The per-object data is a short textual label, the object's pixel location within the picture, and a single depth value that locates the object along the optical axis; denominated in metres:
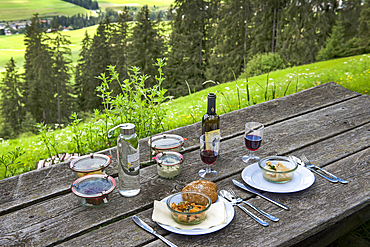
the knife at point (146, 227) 1.11
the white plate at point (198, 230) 1.14
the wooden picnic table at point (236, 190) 1.15
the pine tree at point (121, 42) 24.63
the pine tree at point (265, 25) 20.03
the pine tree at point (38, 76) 24.58
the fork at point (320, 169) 1.49
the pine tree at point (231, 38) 21.61
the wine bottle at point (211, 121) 1.51
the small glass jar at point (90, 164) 1.46
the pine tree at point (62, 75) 25.25
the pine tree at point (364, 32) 16.92
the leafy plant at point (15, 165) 2.22
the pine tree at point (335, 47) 16.91
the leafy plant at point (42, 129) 2.43
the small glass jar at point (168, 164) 1.52
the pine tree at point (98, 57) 26.06
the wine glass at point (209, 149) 1.49
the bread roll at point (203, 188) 1.31
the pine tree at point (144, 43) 21.39
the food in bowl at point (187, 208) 1.15
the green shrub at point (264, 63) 17.17
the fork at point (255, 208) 1.23
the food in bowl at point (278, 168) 1.45
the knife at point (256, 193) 1.30
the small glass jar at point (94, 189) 1.30
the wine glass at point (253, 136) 1.67
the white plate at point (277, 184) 1.42
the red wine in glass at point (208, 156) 1.49
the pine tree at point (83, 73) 26.89
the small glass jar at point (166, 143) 1.70
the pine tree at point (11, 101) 25.61
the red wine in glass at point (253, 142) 1.67
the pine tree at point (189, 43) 22.55
